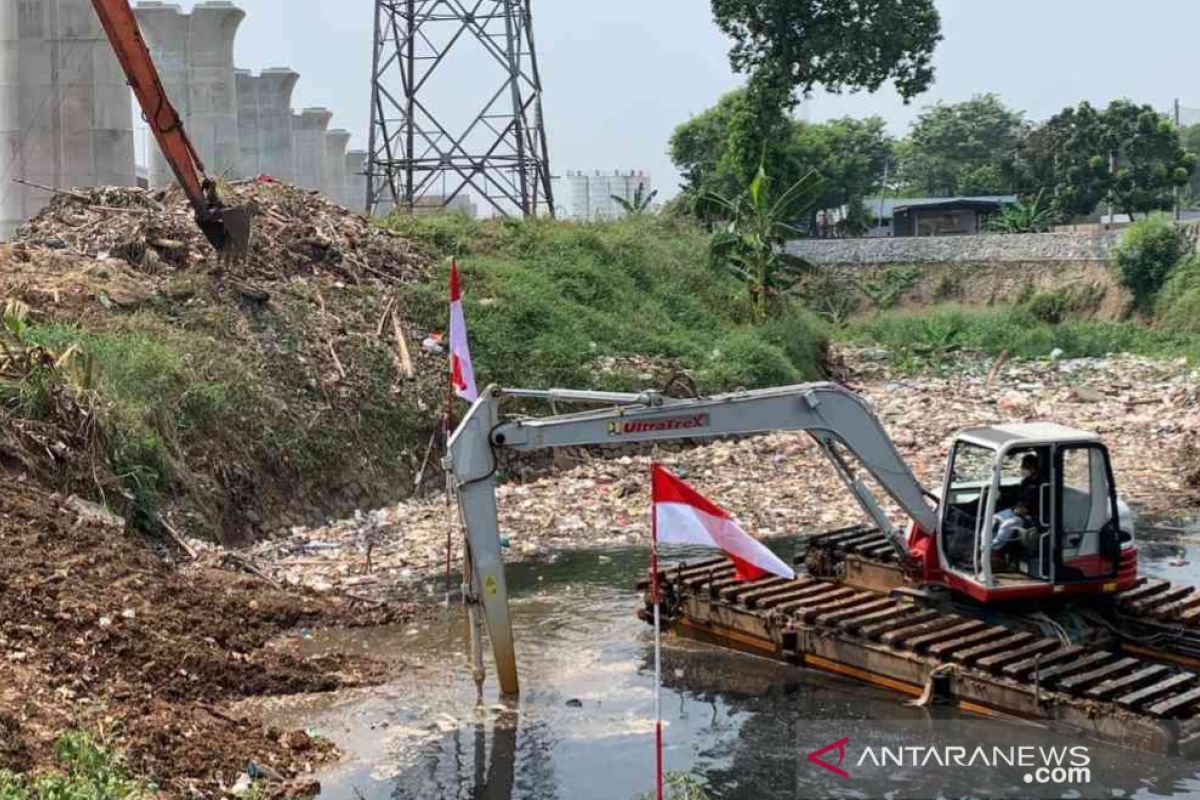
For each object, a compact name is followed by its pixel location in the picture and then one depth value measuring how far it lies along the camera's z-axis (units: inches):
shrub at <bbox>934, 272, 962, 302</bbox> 1756.9
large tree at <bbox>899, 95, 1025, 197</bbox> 2984.7
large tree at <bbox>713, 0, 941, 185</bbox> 1627.7
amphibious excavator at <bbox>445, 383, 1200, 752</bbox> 415.2
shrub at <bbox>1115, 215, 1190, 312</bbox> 1578.5
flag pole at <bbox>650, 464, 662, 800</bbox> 334.6
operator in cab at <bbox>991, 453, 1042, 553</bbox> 437.7
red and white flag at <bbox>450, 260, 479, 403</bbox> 438.3
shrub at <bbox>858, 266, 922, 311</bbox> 1745.8
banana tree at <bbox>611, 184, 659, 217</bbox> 1359.5
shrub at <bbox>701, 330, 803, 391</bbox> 984.3
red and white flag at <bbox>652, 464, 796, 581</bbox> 367.6
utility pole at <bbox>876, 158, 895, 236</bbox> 2438.5
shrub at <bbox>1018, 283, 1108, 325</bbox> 1642.5
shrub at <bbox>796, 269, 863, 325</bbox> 1639.8
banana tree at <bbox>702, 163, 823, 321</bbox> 1176.2
